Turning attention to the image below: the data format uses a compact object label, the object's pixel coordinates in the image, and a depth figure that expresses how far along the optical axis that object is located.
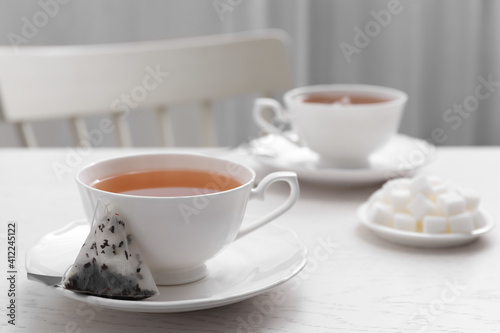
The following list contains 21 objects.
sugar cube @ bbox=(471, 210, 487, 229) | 0.71
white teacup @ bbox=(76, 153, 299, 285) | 0.62
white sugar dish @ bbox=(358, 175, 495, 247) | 0.70
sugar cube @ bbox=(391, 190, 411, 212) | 0.71
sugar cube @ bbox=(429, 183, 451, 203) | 0.71
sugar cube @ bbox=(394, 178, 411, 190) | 0.72
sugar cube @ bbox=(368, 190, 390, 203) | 0.73
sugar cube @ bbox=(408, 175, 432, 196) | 0.71
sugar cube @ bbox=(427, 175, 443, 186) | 0.72
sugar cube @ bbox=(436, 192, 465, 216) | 0.70
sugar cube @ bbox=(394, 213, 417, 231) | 0.71
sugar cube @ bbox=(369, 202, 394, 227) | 0.72
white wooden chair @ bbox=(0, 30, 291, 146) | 1.00
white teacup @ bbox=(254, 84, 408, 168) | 0.84
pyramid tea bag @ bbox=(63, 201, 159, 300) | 0.60
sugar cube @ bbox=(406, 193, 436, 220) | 0.71
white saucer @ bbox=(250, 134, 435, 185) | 0.81
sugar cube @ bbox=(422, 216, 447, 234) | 0.70
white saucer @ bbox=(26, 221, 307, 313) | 0.60
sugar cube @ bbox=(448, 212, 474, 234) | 0.70
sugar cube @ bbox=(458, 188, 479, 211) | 0.71
